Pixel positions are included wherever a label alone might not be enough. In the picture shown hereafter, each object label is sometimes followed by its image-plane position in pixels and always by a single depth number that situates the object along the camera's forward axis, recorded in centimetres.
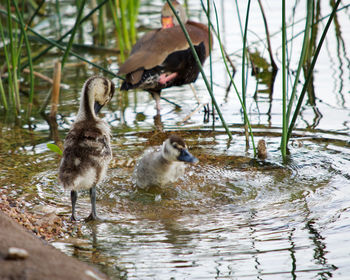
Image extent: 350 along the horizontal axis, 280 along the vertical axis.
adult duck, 1311
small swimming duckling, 923
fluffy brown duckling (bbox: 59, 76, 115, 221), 840
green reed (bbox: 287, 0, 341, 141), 824
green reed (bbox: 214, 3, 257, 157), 986
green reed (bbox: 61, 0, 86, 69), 1085
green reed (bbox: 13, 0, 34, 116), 1180
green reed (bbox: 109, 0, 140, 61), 1742
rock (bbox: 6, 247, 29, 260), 549
